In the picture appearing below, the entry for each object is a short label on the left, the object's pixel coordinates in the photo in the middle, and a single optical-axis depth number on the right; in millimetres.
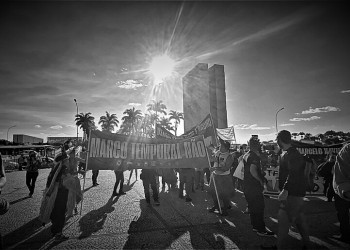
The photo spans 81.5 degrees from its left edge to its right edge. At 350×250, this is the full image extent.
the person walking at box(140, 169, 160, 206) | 7289
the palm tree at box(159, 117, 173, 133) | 61856
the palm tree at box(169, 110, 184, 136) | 66688
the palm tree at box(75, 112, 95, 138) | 66062
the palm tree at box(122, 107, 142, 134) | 59656
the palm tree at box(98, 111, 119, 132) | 63212
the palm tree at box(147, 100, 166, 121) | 56606
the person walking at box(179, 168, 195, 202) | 8109
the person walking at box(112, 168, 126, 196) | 8779
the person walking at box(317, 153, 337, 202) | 7769
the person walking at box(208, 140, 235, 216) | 6070
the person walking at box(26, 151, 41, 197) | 8984
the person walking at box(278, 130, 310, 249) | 3492
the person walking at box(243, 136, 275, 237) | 4664
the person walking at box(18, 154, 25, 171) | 24084
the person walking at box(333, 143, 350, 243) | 3516
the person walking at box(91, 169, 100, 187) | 11466
